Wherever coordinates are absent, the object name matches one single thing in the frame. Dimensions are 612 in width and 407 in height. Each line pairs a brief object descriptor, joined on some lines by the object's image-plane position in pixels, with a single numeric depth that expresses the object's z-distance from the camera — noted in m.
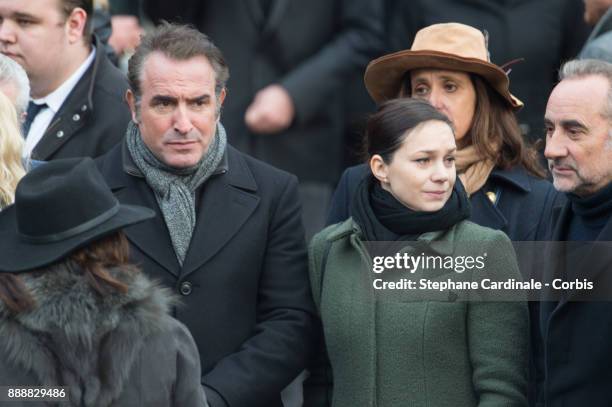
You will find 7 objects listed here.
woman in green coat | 10.32
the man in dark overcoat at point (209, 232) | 11.09
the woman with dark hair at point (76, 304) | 8.80
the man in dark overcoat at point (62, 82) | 12.91
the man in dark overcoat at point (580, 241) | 9.90
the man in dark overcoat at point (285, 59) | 15.84
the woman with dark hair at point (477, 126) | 11.62
